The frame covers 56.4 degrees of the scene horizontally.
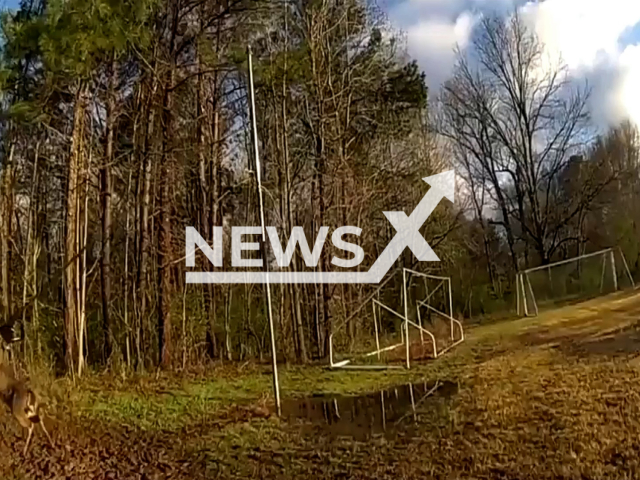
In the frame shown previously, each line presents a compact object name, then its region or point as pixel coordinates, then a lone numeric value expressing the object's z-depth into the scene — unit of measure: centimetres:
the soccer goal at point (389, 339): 879
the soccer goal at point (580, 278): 1390
